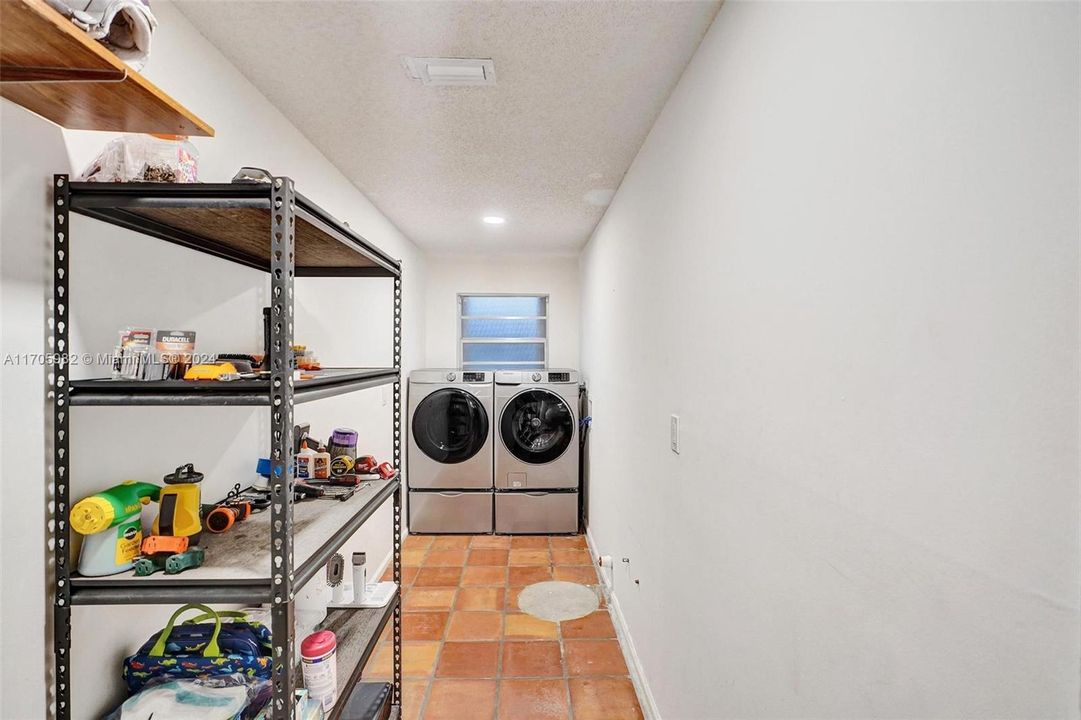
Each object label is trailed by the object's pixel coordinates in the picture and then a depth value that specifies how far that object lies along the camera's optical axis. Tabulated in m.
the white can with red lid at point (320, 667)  1.29
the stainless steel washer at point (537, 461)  4.05
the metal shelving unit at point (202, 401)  0.99
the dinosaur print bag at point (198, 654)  1.14
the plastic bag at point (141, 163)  1.02
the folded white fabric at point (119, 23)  0.82
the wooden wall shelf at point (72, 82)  0.74
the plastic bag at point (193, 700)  1.05
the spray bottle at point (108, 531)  0.98
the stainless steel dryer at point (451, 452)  4.03
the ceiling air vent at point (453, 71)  1.60
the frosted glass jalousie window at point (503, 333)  4.93
